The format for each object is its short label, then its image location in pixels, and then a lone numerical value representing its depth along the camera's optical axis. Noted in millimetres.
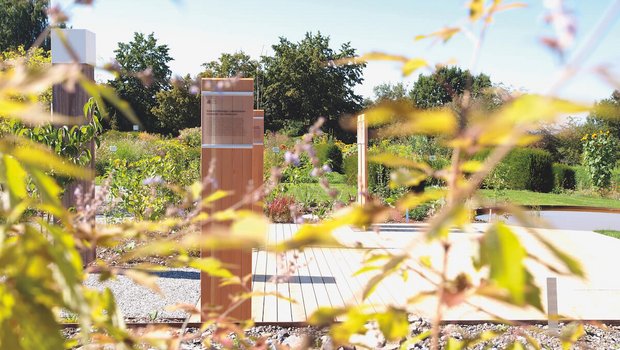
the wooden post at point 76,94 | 4461
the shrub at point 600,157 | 13734
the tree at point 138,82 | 29391
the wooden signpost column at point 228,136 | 3201
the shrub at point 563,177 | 15476
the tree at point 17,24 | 38188
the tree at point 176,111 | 27470
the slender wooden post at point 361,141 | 6988
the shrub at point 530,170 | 15094
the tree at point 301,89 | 33375
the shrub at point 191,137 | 16547
